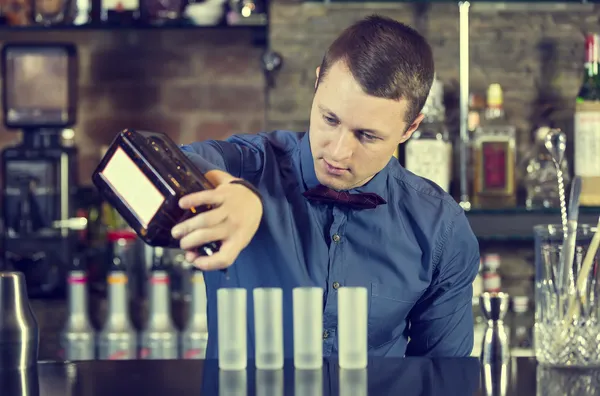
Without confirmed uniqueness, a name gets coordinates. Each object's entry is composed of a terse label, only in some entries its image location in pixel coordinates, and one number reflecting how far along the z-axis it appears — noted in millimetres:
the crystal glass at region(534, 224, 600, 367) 1468
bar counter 1297
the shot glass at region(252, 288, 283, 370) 1379
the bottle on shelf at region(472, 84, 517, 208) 2781
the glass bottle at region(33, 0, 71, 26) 2941
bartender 1596
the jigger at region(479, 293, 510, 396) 1355
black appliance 2824
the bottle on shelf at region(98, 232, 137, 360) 2762
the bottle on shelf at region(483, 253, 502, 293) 2775
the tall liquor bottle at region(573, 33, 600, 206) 2719
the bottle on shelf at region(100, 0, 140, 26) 2930
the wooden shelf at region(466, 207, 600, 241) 2691
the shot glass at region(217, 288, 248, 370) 1374
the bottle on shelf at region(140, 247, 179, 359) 2752
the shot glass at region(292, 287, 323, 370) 1380
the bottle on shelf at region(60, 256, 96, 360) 2779
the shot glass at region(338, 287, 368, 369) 1378
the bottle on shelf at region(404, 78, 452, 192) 2727
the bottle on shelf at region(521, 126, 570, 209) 2758
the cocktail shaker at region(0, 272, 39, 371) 1456
